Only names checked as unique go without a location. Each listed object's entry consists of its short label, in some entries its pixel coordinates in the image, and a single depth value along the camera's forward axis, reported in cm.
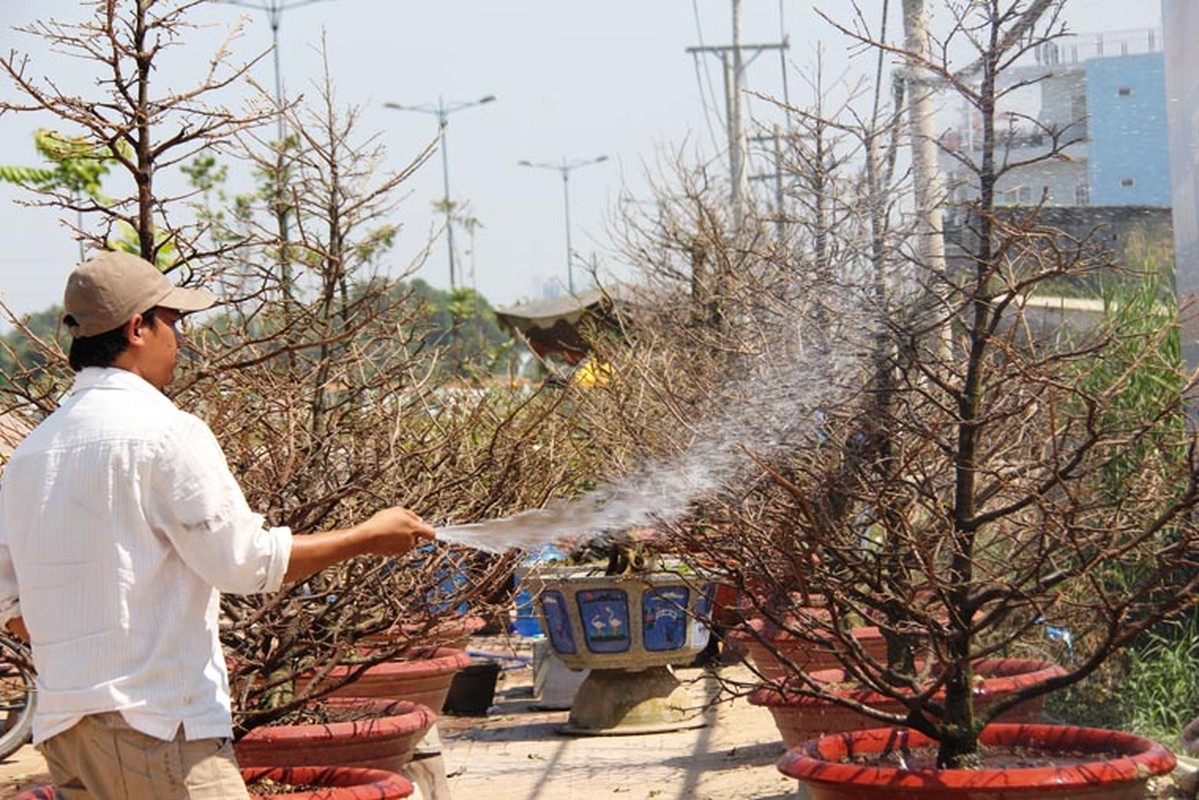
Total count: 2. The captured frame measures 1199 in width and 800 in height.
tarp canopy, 1831
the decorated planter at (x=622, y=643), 995
